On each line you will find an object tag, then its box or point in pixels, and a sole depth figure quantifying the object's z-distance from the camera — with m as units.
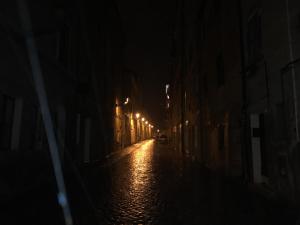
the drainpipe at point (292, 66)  6.68
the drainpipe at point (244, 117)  9.77
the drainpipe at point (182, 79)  29.26
